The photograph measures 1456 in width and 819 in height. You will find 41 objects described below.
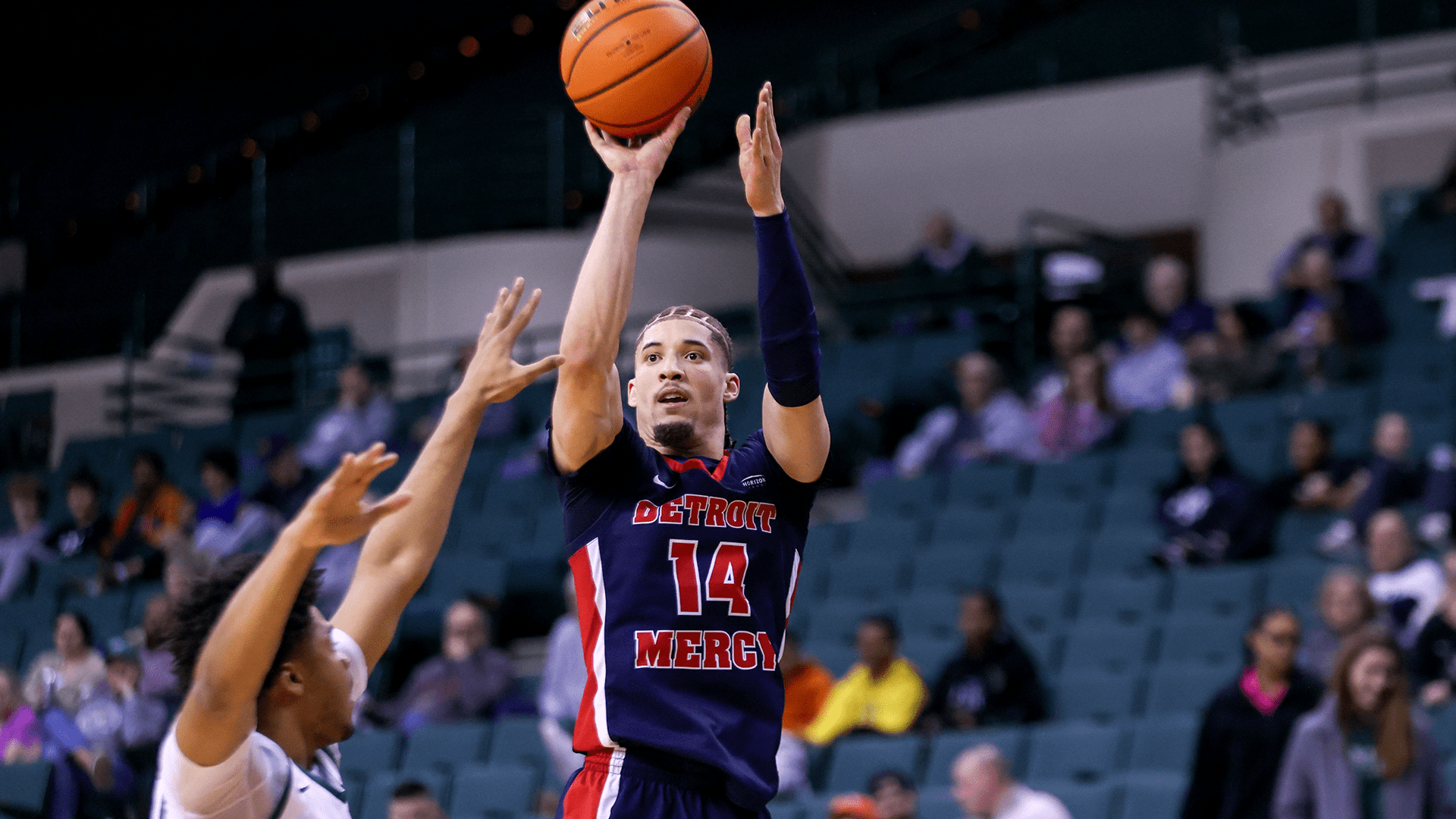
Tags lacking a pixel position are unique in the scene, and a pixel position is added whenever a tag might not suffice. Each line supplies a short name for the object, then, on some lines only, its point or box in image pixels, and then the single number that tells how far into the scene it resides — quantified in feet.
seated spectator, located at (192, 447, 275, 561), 68.18
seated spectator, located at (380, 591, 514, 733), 55.06
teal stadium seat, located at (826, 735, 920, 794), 46.96
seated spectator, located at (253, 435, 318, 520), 70.49
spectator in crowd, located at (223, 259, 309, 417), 84.64
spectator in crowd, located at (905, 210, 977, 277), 77.82
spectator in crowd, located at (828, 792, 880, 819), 37.93
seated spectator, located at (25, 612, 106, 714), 53.21
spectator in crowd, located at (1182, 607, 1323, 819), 39.65
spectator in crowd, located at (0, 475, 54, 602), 74.33
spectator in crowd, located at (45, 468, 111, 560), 73.82
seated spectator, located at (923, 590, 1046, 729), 48.42
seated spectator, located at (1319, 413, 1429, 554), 51.60
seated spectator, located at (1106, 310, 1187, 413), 63.77
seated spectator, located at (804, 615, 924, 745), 49.32
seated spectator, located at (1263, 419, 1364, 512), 53.31
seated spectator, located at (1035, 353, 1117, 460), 61.62
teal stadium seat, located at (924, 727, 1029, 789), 45.85
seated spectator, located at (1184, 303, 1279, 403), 61.87
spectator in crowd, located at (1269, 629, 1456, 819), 36.91
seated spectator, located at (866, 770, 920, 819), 39.91
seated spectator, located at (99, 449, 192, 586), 69.72
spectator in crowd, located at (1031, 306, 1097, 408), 64.54
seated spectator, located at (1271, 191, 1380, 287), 65.21
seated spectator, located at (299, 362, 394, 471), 76.18
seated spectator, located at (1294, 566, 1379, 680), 41.83
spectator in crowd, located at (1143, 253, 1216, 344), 66.39
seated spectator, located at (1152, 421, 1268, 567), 53.31
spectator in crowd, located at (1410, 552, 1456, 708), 43.42
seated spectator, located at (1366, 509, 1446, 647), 46.11
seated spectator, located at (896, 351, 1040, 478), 63.10
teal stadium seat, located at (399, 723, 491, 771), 52.47
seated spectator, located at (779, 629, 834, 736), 50.44
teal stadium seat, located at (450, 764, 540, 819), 49.26
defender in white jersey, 14.53
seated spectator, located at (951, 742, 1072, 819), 39.96
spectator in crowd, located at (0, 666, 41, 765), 53.26
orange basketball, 21.77
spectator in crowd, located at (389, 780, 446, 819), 40.40
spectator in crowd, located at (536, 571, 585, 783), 52.16
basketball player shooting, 19.58
